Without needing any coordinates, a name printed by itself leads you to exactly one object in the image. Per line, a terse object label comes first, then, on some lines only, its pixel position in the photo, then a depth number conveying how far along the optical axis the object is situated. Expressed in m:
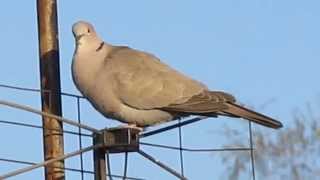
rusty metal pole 9.15
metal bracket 7.37
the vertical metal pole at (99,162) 7.28
